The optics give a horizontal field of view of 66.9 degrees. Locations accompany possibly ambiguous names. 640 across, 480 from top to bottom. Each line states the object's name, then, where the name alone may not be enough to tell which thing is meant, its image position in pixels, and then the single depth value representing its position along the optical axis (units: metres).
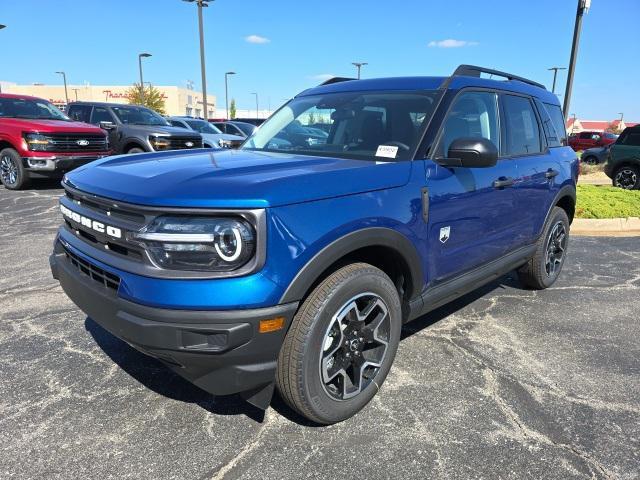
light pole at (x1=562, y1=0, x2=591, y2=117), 10.06
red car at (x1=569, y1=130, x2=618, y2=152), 26.12
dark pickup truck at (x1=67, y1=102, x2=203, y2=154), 11.20
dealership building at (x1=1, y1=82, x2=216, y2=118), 75.31
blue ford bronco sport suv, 2.02
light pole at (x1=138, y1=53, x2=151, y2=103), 34.16
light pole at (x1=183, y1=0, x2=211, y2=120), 20.57
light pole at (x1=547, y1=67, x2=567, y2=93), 49.12
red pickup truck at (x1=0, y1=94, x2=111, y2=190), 9.20
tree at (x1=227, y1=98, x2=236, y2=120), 77.75
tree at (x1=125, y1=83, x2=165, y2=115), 47.62
